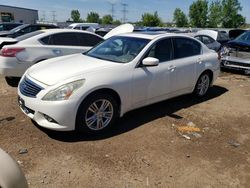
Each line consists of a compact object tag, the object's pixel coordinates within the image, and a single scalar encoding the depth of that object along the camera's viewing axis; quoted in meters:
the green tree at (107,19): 61.34
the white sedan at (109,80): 2.98
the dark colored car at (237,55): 6.66
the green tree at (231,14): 41.38
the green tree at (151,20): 49.21
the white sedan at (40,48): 5.02
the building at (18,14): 37.13
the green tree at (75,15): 66.03
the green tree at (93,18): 62.96
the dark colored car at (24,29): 9.23
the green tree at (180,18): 47.74
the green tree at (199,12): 43.68
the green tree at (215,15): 42.45
